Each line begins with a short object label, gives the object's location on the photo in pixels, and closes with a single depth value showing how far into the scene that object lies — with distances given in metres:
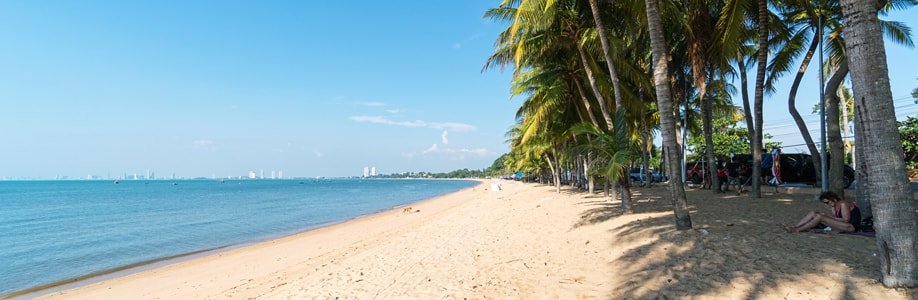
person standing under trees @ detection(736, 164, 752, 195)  13.81
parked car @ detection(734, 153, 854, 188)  17.38
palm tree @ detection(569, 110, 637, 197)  8.77
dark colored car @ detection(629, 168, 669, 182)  29.47
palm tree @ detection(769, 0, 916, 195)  10.00
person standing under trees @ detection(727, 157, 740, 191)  17.14
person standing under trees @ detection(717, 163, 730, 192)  14.83
